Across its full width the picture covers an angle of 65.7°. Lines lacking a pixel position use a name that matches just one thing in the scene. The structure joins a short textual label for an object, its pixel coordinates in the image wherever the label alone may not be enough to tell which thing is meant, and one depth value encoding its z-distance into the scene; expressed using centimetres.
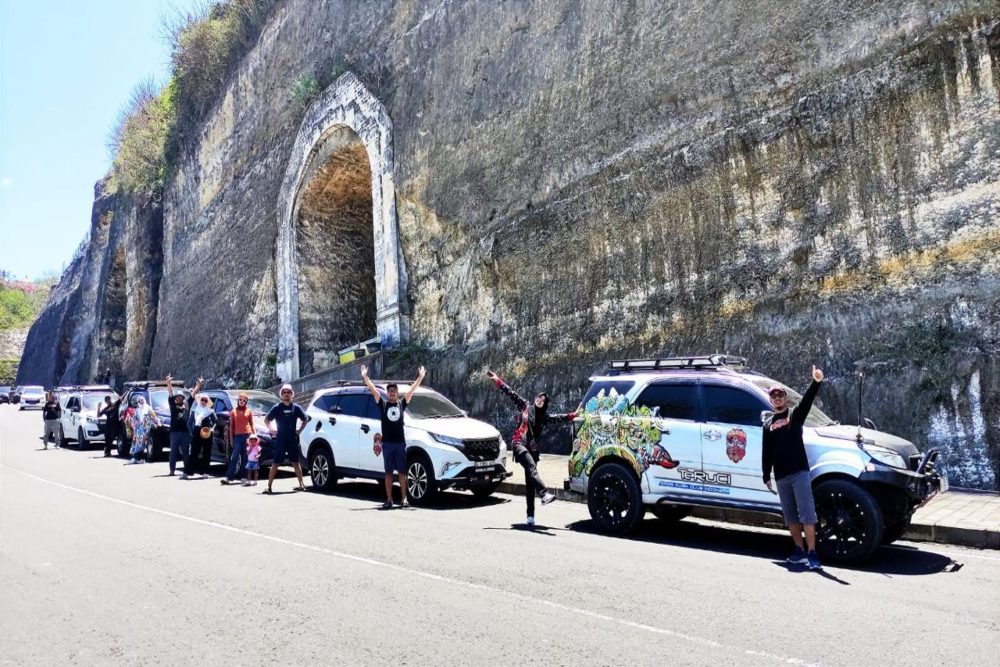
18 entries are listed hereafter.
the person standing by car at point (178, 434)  1459
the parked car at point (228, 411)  1411
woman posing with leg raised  895
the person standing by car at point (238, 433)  1306
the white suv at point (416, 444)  1056
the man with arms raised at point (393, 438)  1041
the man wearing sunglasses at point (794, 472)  695
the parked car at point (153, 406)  1734
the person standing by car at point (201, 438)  1452
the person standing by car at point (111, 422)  1870
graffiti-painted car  706
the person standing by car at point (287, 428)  1191
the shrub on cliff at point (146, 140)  3881
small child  1302
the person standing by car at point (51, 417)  2123
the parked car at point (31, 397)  4609
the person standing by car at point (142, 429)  1727
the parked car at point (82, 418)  2058
